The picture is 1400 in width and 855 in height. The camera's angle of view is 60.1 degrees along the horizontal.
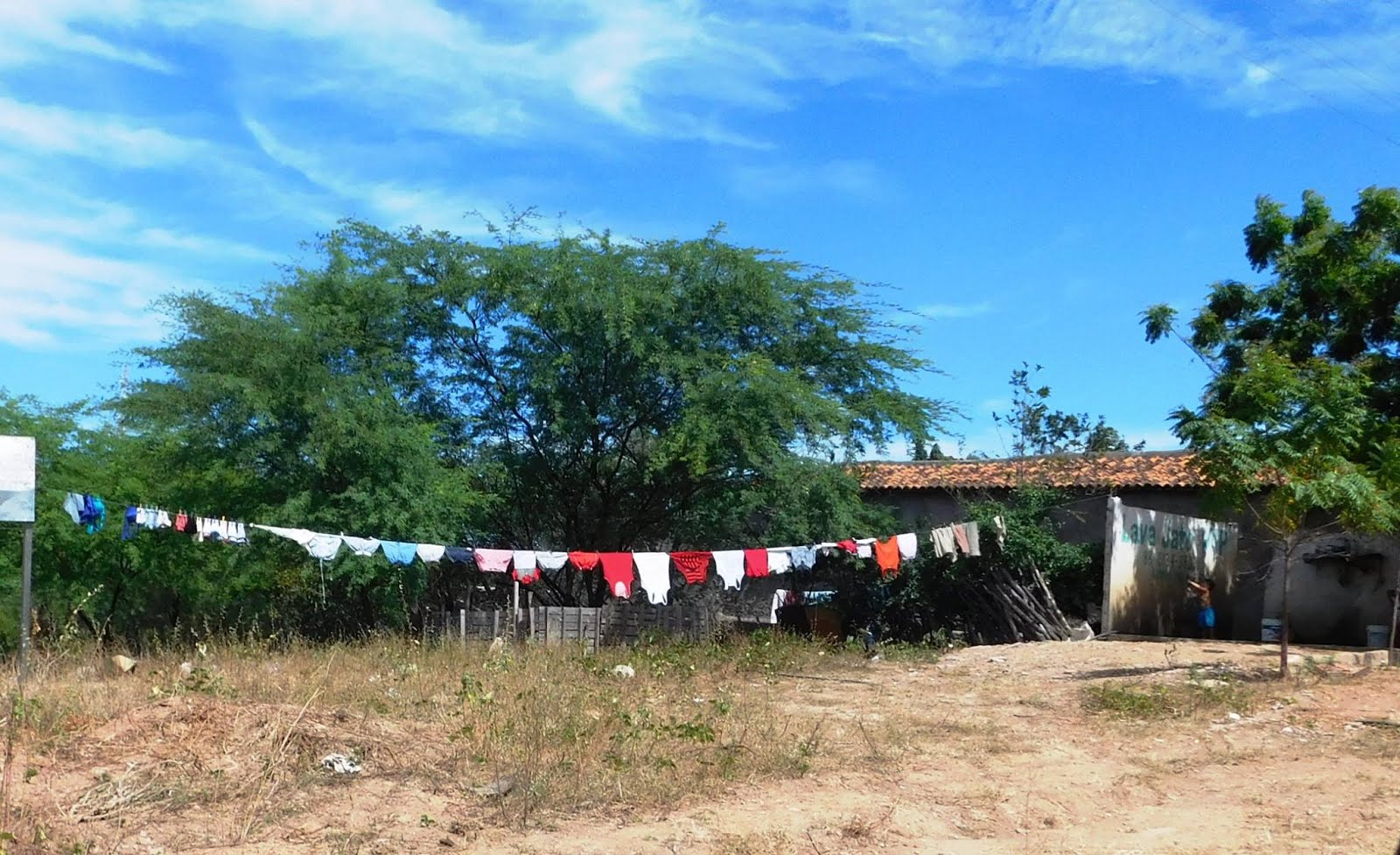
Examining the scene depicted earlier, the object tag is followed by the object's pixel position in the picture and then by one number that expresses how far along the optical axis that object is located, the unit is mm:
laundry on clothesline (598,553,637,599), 16156
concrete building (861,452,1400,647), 19484
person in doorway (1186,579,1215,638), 19312
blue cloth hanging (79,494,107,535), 13531
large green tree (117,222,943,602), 17031
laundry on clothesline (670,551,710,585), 16641
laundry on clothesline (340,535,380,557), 14677
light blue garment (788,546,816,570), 17344
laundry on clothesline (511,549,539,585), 15922
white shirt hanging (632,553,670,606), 16297
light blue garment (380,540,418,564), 15125
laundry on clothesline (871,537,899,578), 17516
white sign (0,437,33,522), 10977
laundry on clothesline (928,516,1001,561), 17906
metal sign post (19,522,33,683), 10084
